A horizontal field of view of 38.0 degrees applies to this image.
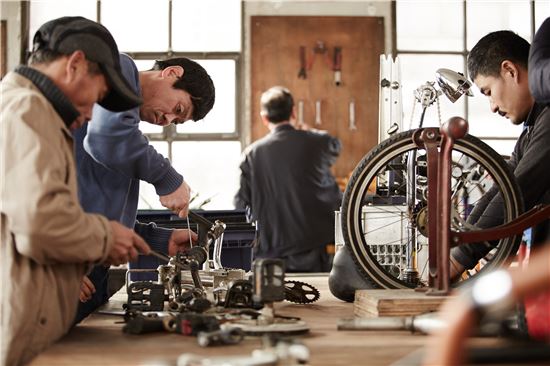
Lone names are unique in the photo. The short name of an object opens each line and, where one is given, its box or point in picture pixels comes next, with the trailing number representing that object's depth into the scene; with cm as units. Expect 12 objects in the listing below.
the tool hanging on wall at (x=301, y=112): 649
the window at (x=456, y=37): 673
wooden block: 192
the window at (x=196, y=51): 653
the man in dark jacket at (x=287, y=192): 520
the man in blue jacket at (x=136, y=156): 243
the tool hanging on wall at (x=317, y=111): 651
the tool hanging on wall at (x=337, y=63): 651
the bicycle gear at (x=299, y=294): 240
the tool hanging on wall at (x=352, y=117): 651
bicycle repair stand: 193
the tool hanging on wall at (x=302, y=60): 652
